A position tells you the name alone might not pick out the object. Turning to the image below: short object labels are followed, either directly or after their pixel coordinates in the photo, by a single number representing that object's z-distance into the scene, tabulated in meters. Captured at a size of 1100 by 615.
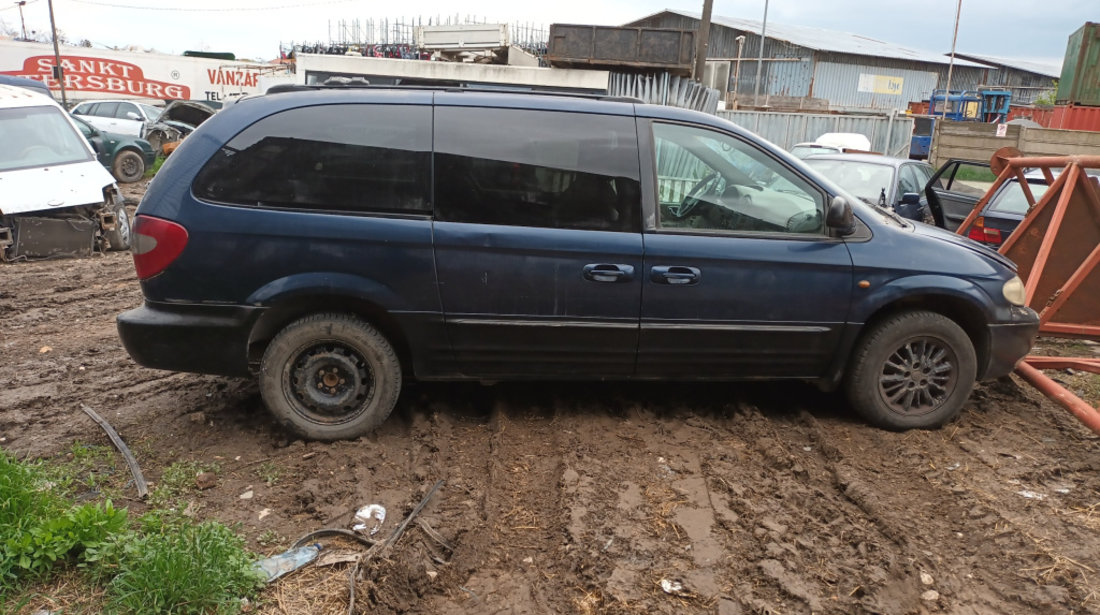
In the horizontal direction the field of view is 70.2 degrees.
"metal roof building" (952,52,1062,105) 47.19
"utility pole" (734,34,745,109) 38.10
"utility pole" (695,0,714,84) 14.93
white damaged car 9.12
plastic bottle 3.02
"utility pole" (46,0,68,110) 26.88
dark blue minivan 4.02
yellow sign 40.84
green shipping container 19.19
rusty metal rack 5.76
